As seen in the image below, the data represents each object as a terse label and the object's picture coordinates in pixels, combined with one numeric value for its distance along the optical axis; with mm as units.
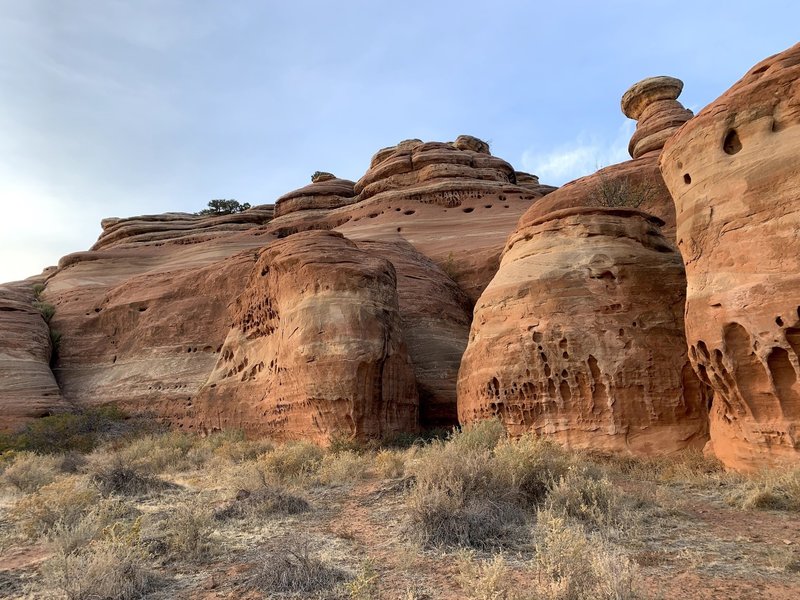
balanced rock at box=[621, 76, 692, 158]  23953
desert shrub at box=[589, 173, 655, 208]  16094
